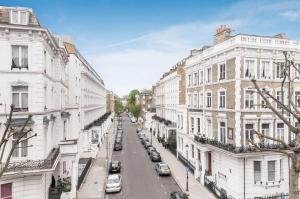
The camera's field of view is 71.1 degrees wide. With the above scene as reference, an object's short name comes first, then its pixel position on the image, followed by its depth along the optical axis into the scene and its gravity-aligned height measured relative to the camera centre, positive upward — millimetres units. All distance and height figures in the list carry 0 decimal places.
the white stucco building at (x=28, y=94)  14240 +460
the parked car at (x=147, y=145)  37919 -8196
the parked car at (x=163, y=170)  25498 -8501
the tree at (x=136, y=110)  77778 -3763
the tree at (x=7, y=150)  14146 -3387
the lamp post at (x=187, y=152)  28277 -7169
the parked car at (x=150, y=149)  34324 -8130
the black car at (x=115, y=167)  26991 -8650
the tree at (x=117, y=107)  115475 -3635
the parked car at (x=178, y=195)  17966 -8276
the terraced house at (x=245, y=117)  18676 -1518
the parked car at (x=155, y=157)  31149 -8456
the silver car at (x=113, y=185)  21325 -8674
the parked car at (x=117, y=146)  38305 -8469
